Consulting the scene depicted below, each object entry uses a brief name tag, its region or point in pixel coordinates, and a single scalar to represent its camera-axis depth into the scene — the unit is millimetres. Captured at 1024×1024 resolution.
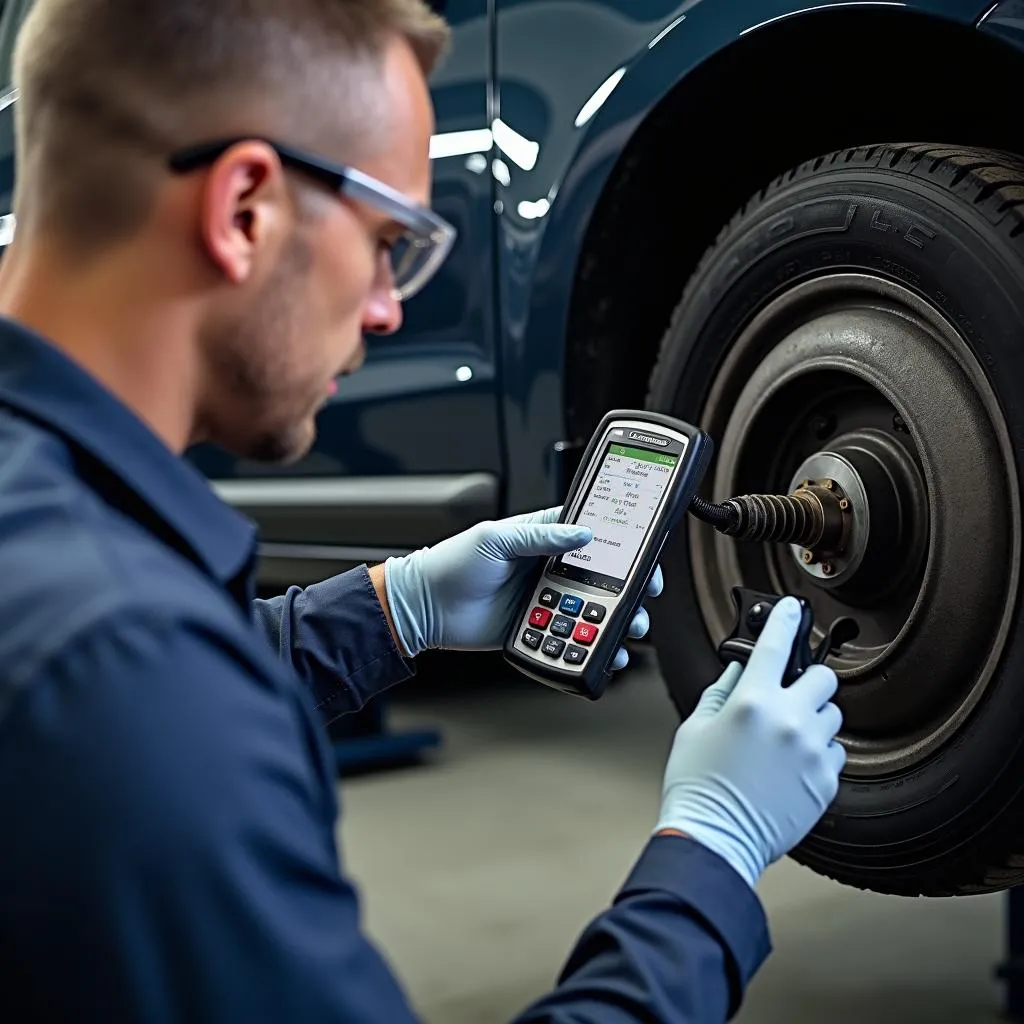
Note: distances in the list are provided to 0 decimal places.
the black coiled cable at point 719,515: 906
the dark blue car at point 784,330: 841
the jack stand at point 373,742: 2094
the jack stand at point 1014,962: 1279
